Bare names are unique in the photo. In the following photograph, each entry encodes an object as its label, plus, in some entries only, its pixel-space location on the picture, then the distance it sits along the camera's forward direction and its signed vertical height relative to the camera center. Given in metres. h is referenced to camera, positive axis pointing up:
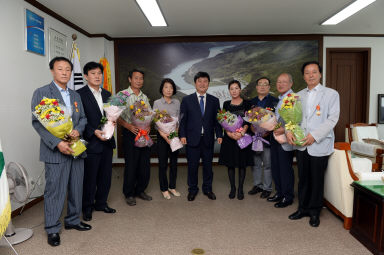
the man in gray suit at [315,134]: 2.84 -0.23
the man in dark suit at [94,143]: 3.07 -0.36
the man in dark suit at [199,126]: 3.68 -0.19
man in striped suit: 2.56 -0.39
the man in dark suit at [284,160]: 3.43 -0.62
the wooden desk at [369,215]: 2.31 -0.94
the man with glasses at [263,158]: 3.73 -0.68
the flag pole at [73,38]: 4.85 +1.34
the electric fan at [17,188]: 2.62 -0.75
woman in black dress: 3.64 -0.47
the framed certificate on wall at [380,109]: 6.00 +0.06
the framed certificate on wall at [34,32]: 3.71 +1.14
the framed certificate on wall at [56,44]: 4.29 +1.14
